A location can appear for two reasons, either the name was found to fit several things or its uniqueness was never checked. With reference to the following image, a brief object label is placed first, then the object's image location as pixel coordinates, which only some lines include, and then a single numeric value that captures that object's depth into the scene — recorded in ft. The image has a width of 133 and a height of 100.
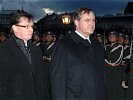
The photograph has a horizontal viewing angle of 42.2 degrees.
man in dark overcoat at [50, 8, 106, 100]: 6.01
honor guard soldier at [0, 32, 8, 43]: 18.63
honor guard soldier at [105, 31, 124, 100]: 15.52
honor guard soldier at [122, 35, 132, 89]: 14.67
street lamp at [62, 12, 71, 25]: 31.94
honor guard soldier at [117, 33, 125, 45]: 16.46
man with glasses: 5.90
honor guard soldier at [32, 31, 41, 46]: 18.85
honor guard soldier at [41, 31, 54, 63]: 17.91
